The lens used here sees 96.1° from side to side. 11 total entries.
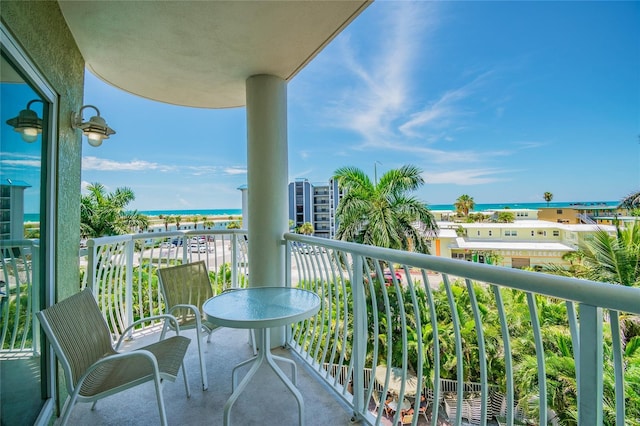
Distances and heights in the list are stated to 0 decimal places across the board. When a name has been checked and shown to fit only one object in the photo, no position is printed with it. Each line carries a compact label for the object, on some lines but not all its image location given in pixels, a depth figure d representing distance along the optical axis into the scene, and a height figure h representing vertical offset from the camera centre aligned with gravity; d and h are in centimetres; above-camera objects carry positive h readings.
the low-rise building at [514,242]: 1345 -159
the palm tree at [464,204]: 2852 +127
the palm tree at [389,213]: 1091 +21
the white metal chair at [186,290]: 262 -68
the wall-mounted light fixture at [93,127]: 236 +81
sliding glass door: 145 -6
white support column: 297 +38
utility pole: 1134 +165
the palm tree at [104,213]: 1506 +53
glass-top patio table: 171 -59
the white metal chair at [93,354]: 152 -84
